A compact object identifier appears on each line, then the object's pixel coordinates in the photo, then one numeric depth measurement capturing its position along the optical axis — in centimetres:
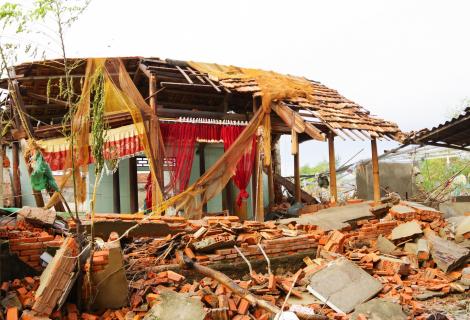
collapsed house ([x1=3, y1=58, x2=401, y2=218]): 959
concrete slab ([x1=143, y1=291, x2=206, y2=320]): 489
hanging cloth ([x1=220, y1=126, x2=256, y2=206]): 984
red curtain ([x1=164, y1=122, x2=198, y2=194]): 941
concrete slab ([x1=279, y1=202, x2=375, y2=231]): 873
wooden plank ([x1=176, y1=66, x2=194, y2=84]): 1056
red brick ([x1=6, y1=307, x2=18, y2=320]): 445
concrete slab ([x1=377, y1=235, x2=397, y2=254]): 814
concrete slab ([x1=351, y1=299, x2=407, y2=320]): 561
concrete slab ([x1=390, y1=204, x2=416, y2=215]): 941
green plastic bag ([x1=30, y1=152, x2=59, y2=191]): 583
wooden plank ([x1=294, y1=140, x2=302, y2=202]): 1353
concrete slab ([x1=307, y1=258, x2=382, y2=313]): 608
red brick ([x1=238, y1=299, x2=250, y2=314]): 525
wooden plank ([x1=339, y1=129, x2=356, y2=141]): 968
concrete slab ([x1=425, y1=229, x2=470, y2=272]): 732
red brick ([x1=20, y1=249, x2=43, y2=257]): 564
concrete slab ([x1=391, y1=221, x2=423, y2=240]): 833
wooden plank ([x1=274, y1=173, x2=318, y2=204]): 1556
